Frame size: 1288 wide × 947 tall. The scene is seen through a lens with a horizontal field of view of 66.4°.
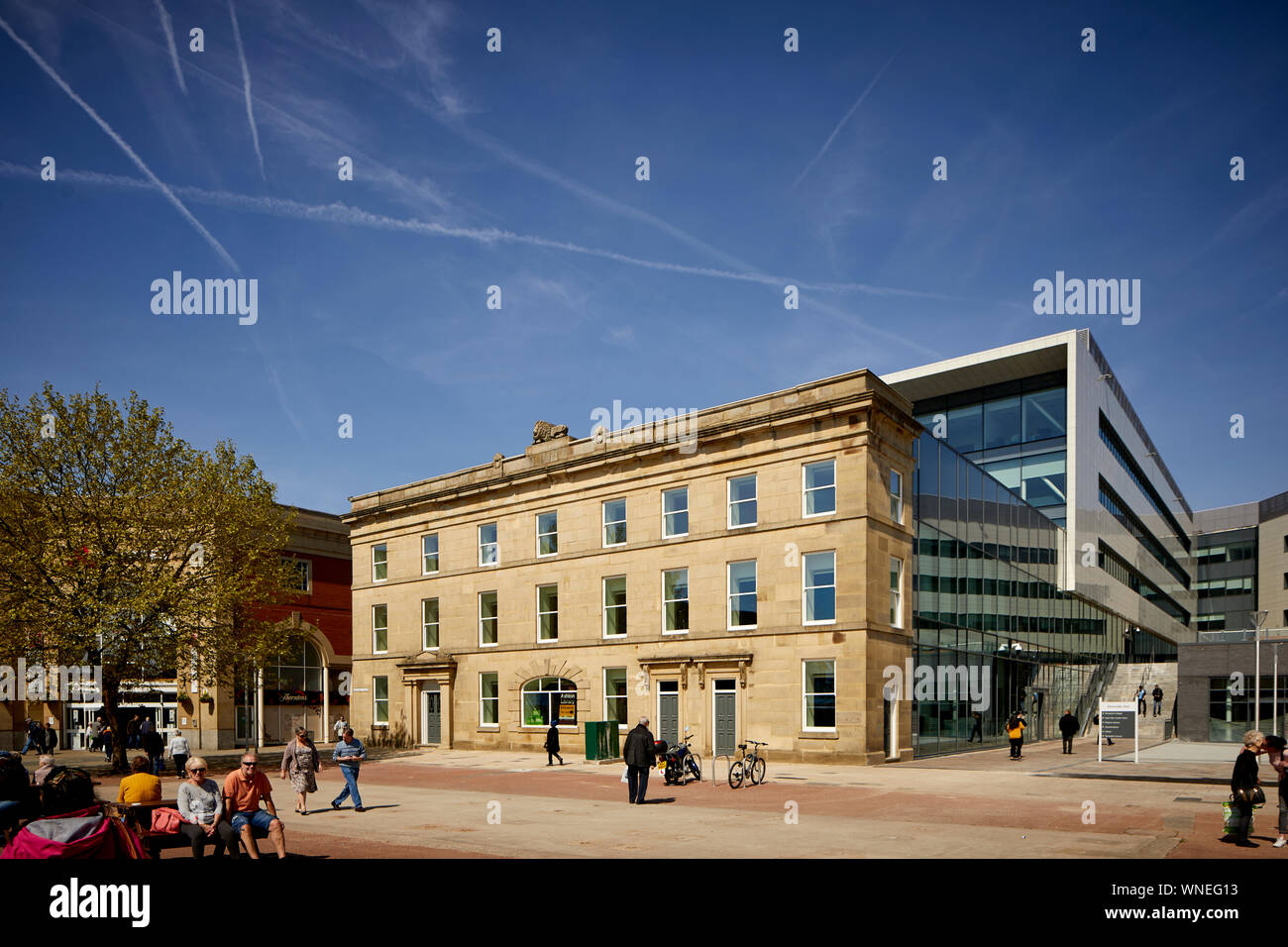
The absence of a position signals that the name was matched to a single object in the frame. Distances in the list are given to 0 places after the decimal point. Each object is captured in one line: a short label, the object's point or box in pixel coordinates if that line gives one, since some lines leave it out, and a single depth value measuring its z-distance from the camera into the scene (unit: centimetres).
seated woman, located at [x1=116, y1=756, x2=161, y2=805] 1214
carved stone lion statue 4275
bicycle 2355
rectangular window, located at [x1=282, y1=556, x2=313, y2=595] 5519
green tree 3058
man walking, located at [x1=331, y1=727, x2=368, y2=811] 1930
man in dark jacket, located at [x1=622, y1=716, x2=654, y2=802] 2078
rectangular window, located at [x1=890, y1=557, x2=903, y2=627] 3328
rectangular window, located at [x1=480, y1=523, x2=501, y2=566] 4366
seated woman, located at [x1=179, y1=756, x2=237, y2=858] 1145
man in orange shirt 1209
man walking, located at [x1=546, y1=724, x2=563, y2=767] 3331
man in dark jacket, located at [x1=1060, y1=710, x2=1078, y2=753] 3569
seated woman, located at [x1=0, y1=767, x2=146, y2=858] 757
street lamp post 3905
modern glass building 3719
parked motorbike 2433
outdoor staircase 5553
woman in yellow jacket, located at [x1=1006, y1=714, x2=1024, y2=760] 3356
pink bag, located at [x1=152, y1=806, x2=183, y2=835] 1144
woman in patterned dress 1855
